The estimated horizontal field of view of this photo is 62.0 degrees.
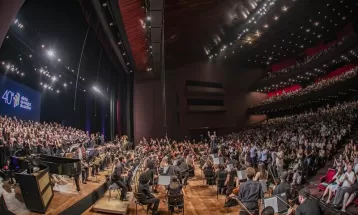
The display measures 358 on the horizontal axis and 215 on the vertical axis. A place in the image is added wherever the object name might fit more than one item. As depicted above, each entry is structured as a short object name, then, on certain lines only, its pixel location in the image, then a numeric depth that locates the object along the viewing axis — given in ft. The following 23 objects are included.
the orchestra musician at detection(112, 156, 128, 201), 29.13
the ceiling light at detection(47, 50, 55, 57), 48.91
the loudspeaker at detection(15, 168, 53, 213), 20.94
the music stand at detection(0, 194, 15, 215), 16.67
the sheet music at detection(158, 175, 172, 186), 25.85
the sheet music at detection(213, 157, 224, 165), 35.93
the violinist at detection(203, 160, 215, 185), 38.67
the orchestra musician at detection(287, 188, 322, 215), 14.29
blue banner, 47.29
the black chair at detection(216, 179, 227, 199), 33.14
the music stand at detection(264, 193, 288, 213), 18.53
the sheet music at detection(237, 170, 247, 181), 27.22
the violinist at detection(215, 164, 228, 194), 32.81
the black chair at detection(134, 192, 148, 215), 25.17
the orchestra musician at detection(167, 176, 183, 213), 26.30
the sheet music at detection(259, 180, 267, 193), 23.26
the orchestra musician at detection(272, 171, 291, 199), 22.85
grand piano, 27.07
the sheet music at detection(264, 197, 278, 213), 18.51
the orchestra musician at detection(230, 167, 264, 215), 16.91
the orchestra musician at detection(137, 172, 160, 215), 25.22
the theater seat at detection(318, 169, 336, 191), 31.54
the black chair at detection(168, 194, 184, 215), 26.04
